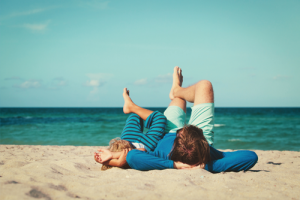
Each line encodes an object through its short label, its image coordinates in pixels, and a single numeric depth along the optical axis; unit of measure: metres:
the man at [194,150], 2.07
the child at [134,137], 2.32
